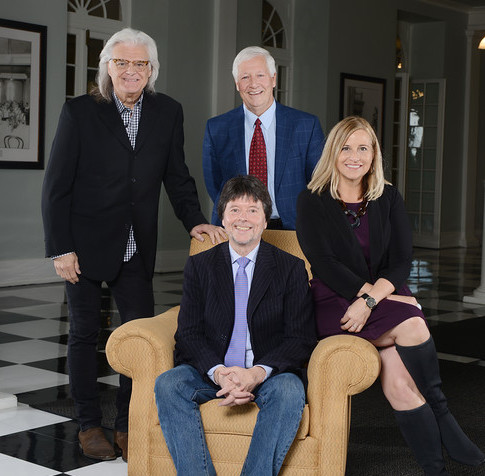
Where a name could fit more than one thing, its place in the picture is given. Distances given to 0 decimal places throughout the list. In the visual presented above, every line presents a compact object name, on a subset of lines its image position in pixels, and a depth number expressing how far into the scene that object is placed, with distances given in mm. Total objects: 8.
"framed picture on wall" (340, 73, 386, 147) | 11562
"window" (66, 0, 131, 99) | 8562
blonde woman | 2928
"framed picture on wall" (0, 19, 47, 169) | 7832
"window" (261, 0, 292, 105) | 10781
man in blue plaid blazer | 3609
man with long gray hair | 3201
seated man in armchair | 2674
